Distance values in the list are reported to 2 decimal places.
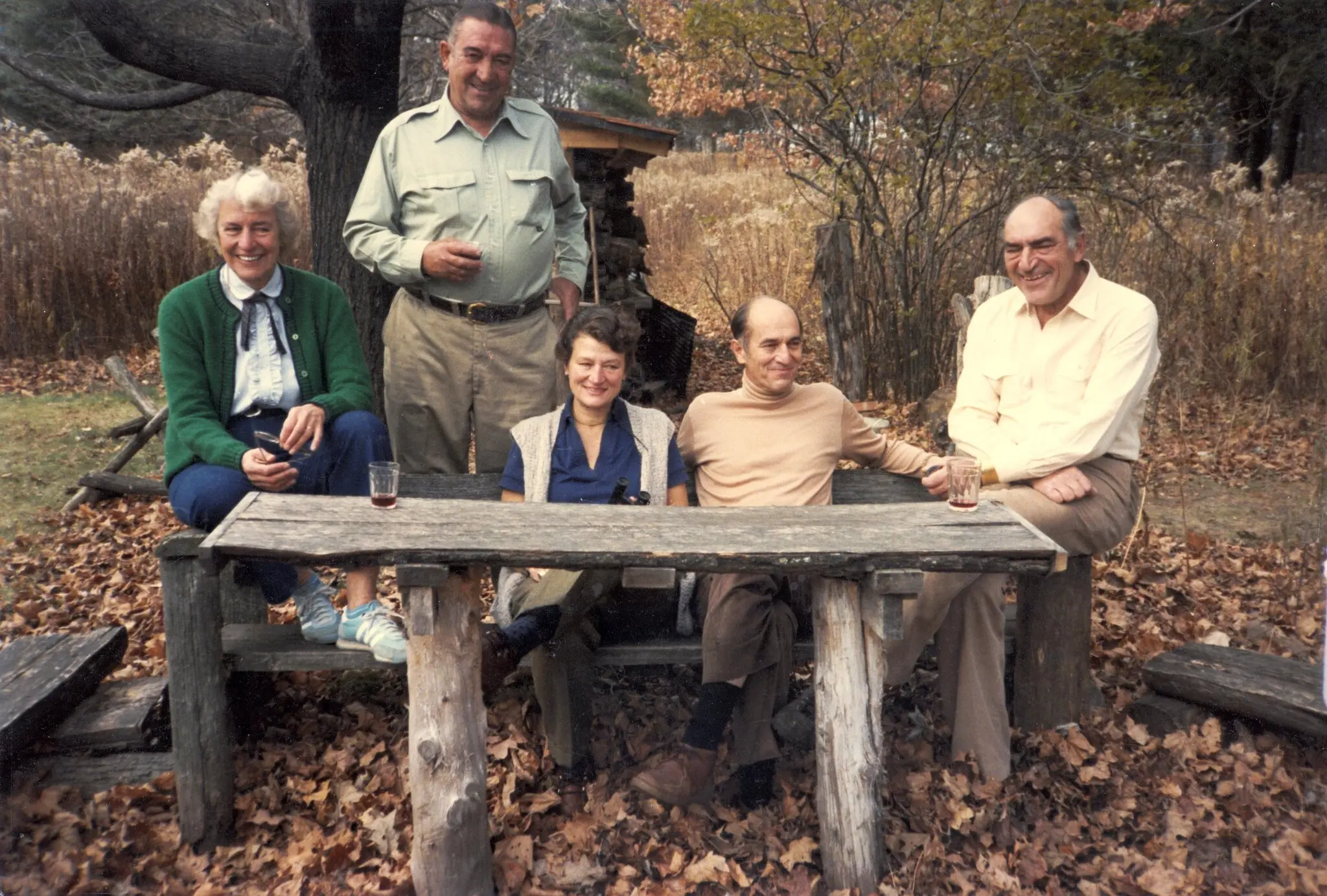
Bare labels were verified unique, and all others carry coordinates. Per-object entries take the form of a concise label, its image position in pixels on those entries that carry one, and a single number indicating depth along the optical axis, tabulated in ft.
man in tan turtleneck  10.75
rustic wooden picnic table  9.01
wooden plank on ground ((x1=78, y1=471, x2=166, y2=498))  20.99
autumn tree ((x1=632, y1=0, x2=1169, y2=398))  25.94
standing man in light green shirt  13.53
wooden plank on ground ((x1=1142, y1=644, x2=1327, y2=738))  11.66
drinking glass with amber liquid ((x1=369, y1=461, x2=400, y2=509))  10.45
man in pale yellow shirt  11.69
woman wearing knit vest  11.33
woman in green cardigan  11.39
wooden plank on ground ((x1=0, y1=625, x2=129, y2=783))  11.05
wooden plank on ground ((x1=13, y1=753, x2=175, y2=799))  11.50
